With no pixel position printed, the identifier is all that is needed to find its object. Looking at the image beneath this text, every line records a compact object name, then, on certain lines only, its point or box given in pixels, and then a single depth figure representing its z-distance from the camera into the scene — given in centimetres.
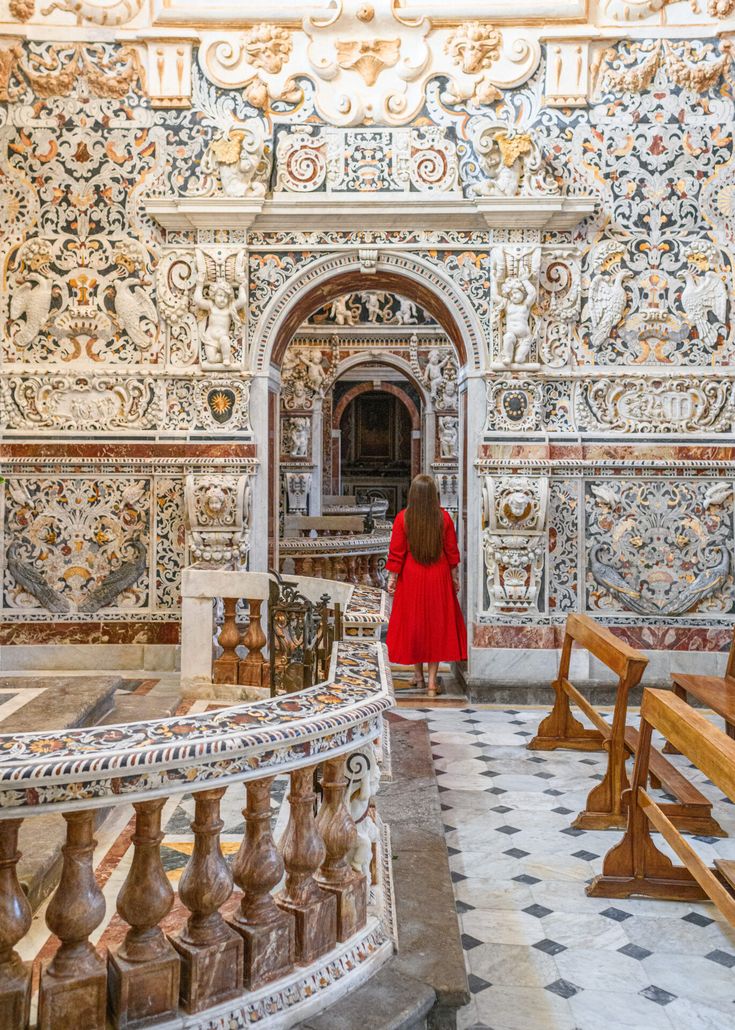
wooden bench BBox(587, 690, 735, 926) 359
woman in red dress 722
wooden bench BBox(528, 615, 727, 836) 448
